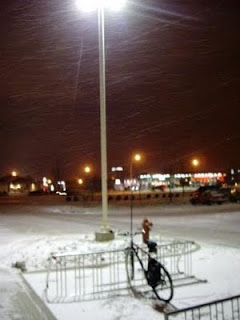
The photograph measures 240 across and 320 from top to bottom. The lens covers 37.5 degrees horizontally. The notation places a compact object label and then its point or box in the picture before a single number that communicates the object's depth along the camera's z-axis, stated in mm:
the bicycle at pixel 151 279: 6568
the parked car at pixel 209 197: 26782
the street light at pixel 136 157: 32714
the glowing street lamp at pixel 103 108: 11603
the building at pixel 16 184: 89539
